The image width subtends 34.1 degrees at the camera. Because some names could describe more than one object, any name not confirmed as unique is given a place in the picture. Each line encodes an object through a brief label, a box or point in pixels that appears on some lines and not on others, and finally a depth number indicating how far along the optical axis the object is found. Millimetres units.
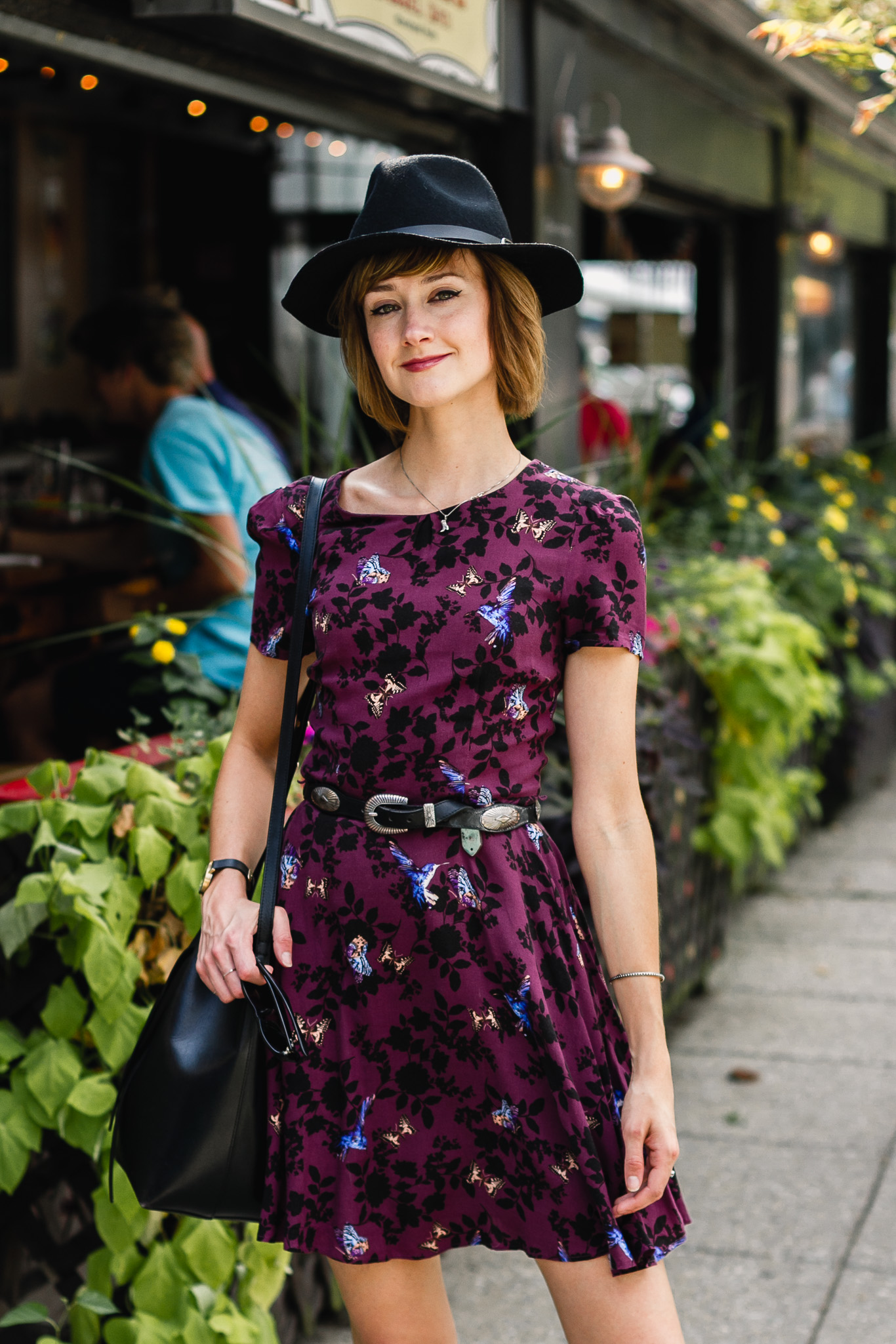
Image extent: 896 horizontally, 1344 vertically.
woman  1702
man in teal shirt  3523
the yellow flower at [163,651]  2820
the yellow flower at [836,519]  5727
